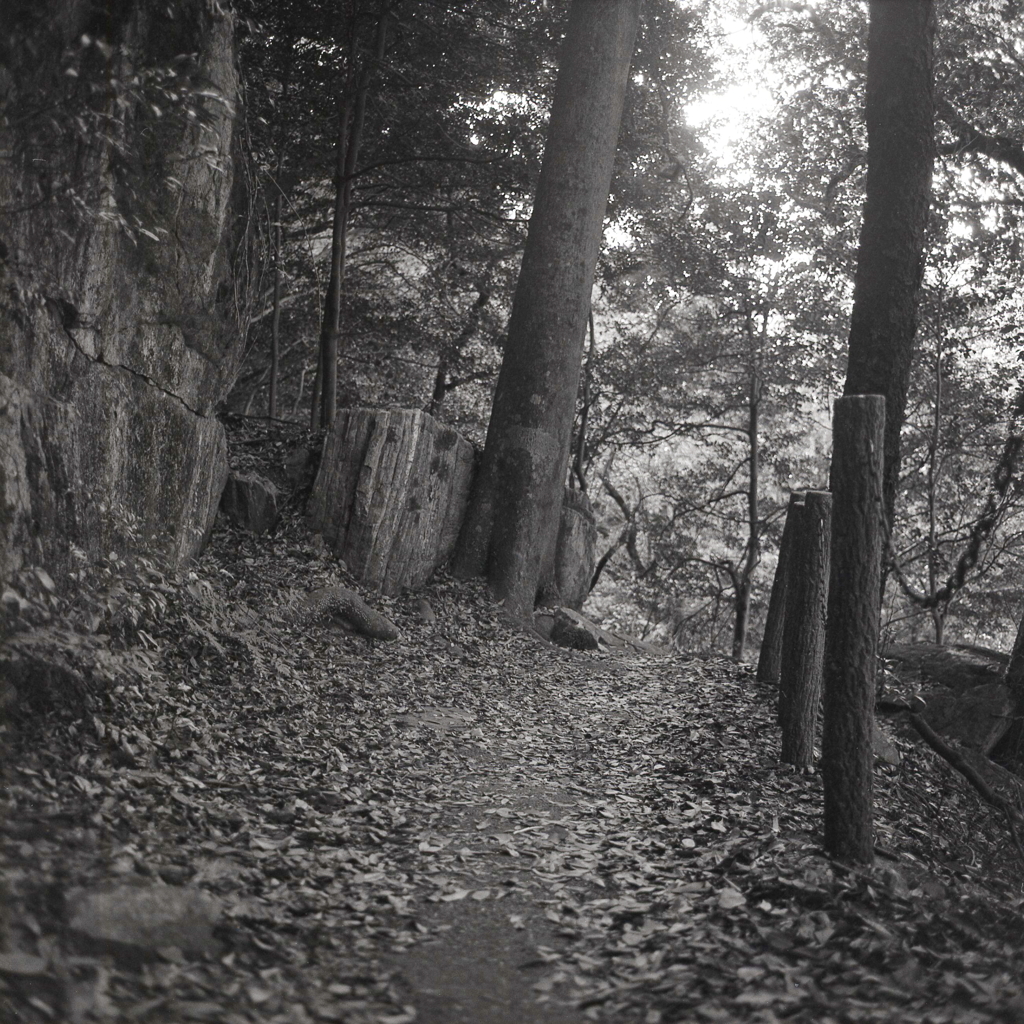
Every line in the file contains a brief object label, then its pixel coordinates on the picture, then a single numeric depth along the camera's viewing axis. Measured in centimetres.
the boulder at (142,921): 302
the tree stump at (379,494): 974
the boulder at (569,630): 1181
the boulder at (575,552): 1345
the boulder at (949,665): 1030
